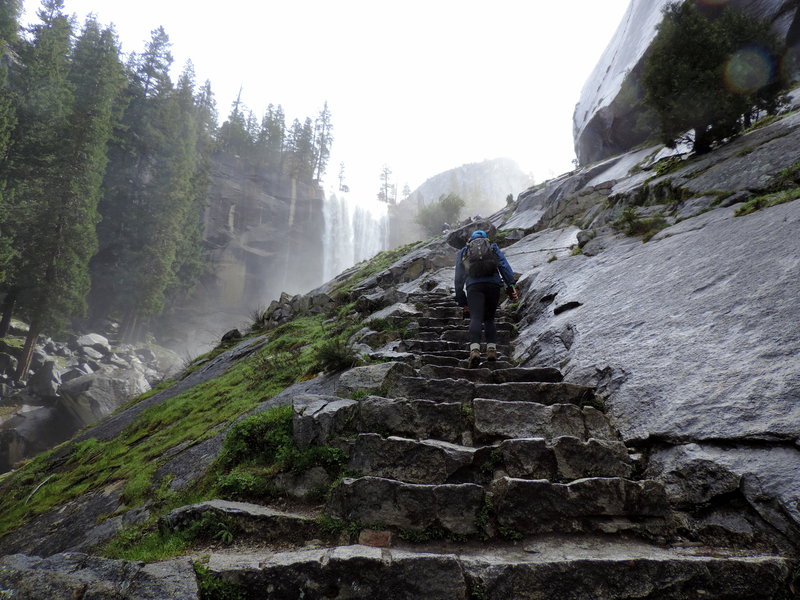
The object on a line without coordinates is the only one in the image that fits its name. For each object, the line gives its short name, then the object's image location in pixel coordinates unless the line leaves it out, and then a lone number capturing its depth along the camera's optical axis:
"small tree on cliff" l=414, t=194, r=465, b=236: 39.69
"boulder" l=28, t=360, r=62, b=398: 18.55
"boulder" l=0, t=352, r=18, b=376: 19.27
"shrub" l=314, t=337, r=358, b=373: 6.22
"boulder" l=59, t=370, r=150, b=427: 17.14
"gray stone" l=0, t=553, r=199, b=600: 2.30
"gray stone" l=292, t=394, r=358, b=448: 4.06
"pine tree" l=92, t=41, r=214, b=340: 30.91
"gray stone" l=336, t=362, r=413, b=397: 4.91
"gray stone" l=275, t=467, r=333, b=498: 3.57
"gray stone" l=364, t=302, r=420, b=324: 8.94
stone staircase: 2.36
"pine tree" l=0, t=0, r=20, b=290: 17.20
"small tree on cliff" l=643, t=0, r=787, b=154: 9.82
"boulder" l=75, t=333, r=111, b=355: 25.45
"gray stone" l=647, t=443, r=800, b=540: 2.39
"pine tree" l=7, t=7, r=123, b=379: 20.94
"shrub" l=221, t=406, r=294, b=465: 4.21
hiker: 6.28
